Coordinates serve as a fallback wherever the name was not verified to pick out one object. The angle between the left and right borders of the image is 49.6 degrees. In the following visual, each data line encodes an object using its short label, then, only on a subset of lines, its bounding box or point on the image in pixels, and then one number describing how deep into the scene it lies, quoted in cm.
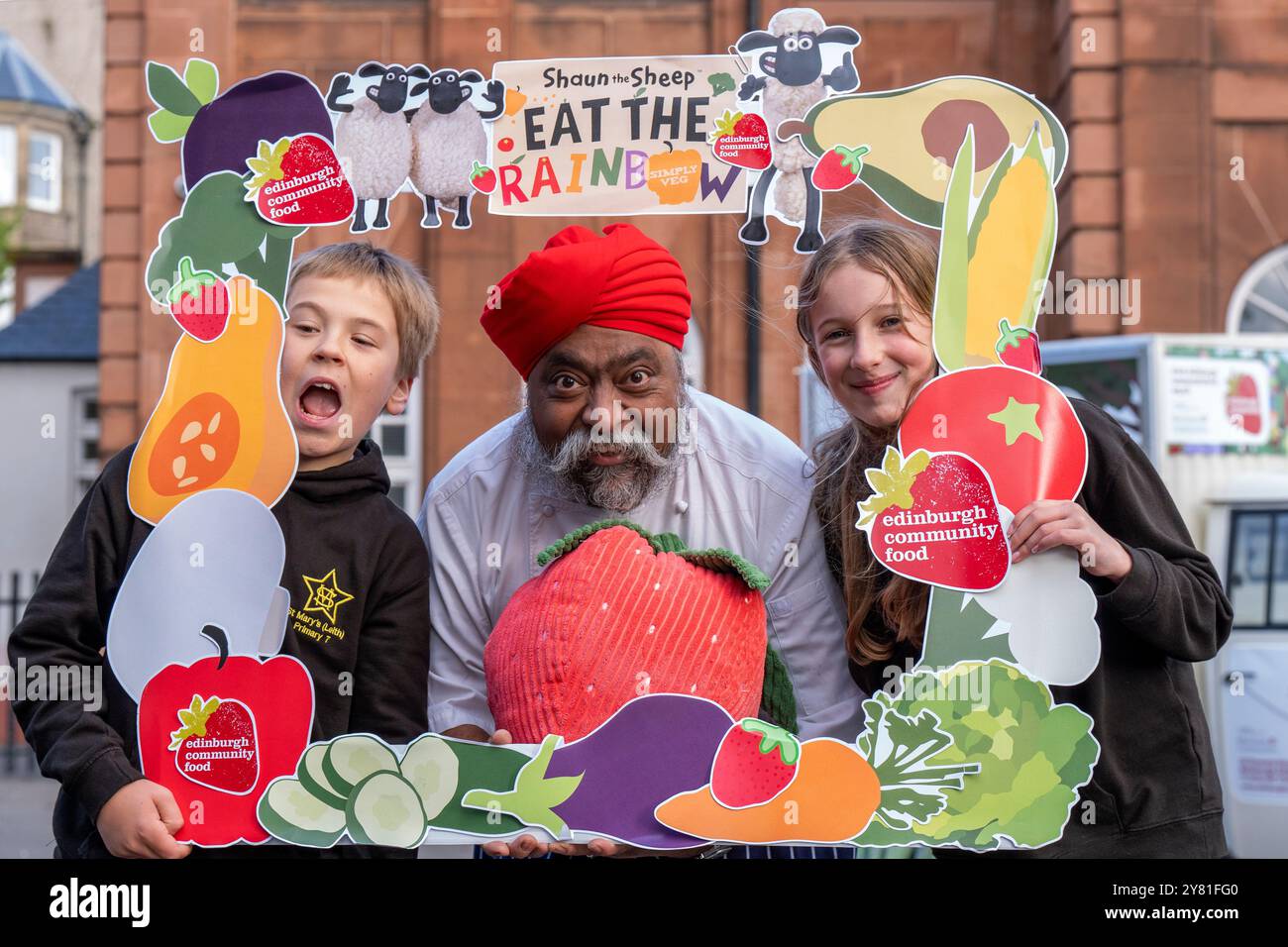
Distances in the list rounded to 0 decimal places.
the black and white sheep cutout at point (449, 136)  277
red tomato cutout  263
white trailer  552
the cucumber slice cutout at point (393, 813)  265
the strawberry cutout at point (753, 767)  259
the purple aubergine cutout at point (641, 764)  256
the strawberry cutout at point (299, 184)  278
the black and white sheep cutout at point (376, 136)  278
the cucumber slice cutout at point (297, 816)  266
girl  263
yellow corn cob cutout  266
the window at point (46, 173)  2120
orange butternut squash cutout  273
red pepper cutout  267
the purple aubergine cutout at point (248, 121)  279
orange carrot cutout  260
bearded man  269
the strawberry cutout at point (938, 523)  262
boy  266
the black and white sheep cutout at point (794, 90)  273
